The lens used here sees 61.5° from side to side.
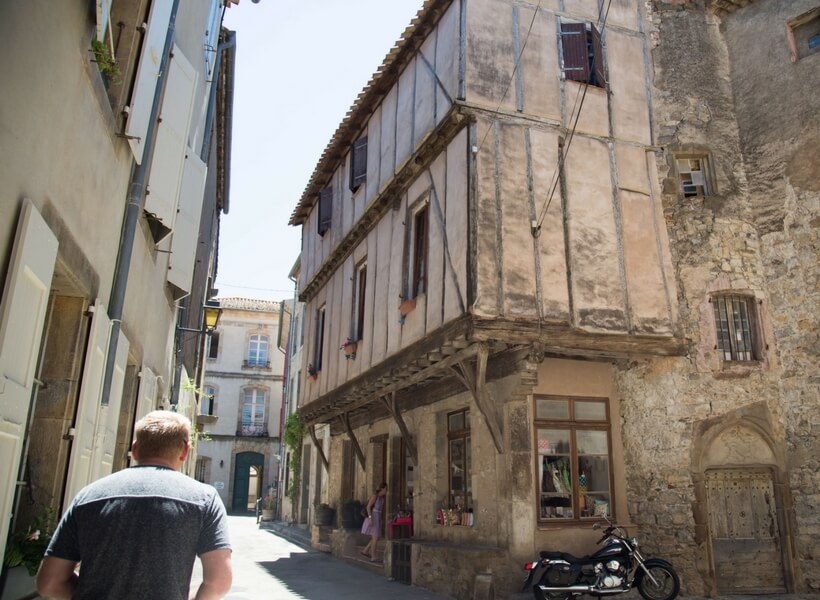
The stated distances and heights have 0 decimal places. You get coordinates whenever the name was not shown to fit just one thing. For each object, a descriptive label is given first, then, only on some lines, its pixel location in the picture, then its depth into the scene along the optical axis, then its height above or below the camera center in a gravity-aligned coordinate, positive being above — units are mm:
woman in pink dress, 13405 -526
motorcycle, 8047 -924
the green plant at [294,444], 21859 +1394
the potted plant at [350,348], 12961 +2574
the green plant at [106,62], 3830 +2366
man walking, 2127 -170
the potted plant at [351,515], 15172 -558
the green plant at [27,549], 3453 -324
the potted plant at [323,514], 16578 -598
